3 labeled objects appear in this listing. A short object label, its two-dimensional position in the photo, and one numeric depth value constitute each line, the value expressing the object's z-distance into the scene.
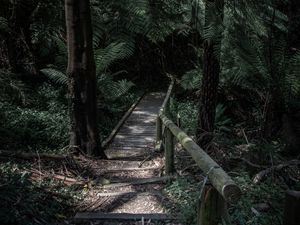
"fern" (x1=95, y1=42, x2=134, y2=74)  6.09
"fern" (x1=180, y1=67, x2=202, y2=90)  6.46
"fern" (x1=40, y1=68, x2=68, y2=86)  5.89
